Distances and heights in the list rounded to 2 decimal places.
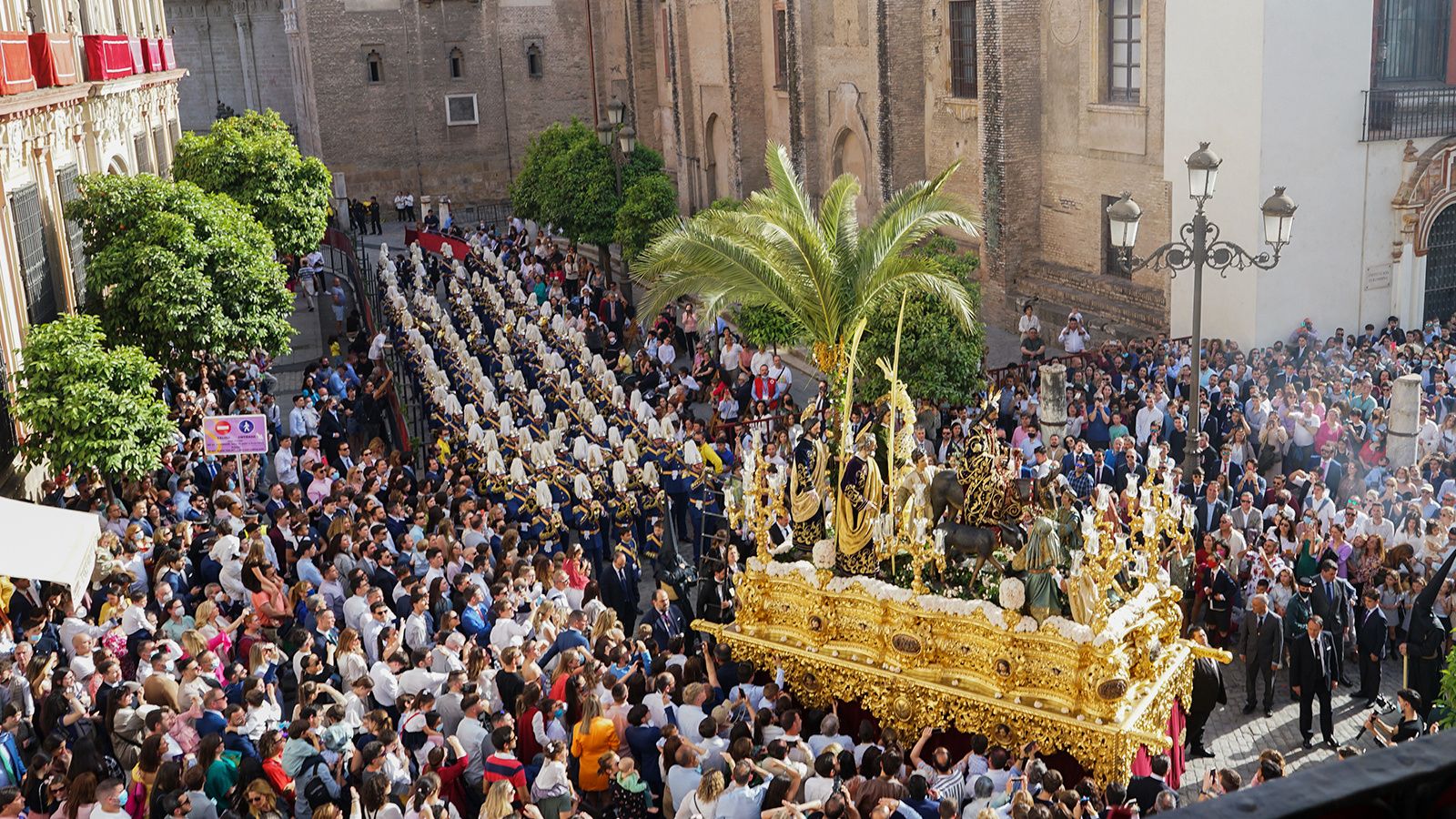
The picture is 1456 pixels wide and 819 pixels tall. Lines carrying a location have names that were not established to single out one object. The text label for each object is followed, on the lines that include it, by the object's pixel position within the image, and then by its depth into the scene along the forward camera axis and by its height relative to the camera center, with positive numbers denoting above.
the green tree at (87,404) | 13.95 -2.80
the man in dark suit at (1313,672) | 10.67 -4.69
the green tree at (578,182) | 31.33 -1.81
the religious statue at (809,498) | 11.25 -3.30
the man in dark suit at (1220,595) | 12.14 -4.60
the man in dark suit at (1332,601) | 11.09 -4.31
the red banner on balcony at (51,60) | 18.80 +0.99
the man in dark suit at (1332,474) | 14.19 -4.20
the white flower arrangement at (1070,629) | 9.42 -3.76
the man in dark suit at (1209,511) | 13.17 -4.23
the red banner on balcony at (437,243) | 32.66 -3.17
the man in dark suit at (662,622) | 11.63 -4.41
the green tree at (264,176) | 26.17 -1.06
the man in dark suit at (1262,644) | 11.10 -4.69
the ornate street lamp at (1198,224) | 13.46 -1.54
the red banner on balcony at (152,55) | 28.80 +1.50
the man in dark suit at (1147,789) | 8.20 -4.28
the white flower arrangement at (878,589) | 10.32 -3.78
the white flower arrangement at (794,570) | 10.84 -3.76
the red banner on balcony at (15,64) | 16.33 +0.83
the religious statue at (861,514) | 10.74 -3.32
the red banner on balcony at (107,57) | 22.69 +1.20
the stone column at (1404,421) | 15.21 -3.98
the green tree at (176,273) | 17.33 -1.90
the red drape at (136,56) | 26.73 +1.37
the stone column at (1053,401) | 16.64 -3.90
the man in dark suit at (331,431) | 17.97 -4.14
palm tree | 17.11 -2.13
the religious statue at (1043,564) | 9.59 -3.36
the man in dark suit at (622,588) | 13.34 -4.73
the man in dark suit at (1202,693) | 10.38 -4.69
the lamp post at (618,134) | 27.16 -0.66
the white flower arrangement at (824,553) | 10.85 -3.62
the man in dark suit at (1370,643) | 11.05 -4.67
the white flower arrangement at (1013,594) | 9.68 -3.58
